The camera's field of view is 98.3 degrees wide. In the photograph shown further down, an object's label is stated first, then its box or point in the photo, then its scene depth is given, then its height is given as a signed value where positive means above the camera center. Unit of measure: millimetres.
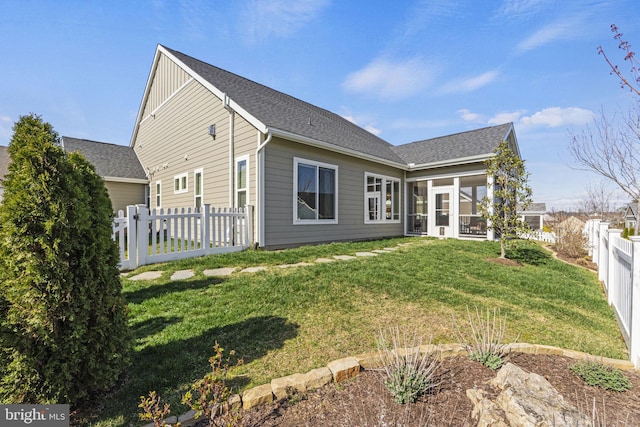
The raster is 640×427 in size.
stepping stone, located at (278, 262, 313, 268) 5421 -1003
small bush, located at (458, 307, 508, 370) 2268 -1207
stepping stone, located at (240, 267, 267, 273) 5038 -1016
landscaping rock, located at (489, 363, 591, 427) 1532 -1140
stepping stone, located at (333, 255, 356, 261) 6170 -996
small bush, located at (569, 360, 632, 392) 2094 -1284
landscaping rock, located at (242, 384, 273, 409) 1820 -1217
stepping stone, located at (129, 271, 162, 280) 4812 -1067
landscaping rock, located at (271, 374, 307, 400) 1916 -1212
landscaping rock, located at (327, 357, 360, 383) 2113 -1203
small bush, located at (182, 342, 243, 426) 1522 -1078
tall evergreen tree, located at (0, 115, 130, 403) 1625 -397
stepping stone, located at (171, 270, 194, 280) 4746 -1049
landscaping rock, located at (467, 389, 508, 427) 1564 -1184
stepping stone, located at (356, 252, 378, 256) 6902 -996
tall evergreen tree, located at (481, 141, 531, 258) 7676 +515
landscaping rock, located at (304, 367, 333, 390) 2014 -1214
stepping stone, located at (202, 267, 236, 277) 4884 -1039
